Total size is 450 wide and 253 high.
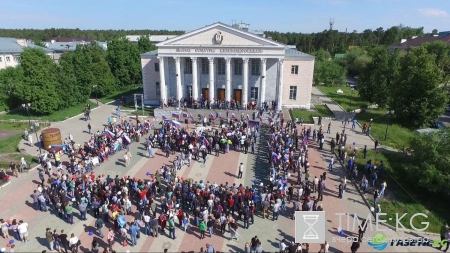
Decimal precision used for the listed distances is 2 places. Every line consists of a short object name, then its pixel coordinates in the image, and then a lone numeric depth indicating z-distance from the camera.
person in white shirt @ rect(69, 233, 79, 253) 13.89
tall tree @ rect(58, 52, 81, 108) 42.91
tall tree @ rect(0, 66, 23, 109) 44.03
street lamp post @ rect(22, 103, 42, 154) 29.51
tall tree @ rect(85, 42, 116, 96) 51.94
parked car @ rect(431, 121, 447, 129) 35.32
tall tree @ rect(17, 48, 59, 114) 39.12
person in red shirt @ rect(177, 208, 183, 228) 15.95
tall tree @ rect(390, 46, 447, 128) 32.59
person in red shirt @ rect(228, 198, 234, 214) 16.48
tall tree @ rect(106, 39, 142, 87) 58.50
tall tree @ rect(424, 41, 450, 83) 56.40
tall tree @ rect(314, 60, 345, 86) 68.75
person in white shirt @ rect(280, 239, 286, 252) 13.48
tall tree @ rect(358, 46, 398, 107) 42.75
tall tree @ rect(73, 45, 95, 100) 47.41
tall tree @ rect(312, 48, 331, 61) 86.43
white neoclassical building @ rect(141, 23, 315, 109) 37.25
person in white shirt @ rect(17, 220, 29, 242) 14.86
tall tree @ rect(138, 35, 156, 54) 64.38
